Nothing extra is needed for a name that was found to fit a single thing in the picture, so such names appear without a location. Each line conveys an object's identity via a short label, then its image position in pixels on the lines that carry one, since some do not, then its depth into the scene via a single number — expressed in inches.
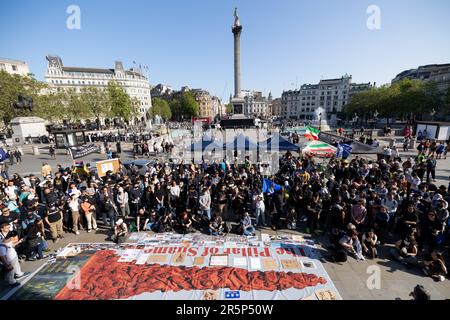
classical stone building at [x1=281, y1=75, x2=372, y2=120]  4667.3
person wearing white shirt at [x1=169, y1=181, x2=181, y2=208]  406.9
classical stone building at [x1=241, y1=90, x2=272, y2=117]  6747.1
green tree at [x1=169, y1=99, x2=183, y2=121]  4808.8
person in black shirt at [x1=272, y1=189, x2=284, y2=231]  371.9
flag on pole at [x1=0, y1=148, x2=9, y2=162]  751.7
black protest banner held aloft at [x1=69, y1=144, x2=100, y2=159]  908.6
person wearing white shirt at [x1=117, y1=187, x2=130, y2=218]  386.9
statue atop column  2195.5
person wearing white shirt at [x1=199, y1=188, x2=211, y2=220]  378.9
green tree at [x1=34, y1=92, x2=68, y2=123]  1684.7
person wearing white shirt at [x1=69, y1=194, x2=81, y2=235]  362.6
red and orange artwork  237.8
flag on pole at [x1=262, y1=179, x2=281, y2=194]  400.8
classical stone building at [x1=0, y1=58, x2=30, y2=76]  2620.6
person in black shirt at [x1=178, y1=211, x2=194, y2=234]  361.4
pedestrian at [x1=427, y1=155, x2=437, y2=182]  531.5
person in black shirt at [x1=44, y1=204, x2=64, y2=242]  341.1
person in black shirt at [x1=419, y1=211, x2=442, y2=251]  277.4
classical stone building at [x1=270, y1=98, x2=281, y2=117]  7003.0
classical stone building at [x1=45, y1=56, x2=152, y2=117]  3678.6
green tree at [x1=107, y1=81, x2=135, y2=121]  2487.7
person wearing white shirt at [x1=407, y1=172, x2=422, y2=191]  416.8
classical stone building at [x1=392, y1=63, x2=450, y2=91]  2662.4
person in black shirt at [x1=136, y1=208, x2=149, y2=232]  374.6
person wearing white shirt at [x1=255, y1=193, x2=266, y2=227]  368.5
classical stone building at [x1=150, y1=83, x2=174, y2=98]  6023.6
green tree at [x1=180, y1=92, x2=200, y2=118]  4589.1
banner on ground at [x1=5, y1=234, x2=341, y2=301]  233.3
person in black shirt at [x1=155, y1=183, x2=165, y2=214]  392.6
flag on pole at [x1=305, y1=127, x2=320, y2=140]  697.6
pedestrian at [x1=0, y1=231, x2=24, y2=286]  245.8
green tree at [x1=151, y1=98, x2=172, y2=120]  3873.0
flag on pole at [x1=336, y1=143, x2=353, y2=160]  583.2
